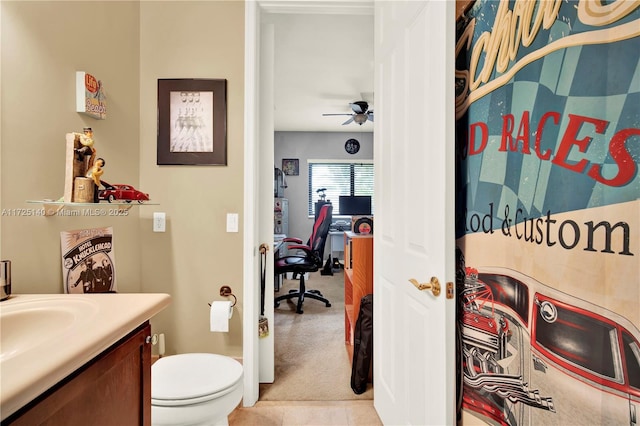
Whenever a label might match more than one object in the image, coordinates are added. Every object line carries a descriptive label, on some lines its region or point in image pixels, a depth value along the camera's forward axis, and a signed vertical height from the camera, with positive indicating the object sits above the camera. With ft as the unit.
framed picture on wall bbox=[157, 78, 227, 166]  6.22 +1.81
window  20.83 +2.23
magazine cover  4.51 -0.79
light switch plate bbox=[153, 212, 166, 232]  6.25 -0.20
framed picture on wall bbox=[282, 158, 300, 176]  20.44 +3.01
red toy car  4.45 +0.26
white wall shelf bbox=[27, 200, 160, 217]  4.05 +0.03
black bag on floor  6.64 -2.96
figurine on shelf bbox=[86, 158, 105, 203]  4.26 +0.51
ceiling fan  13.47 +4.49
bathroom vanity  1.89 -1.10
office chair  11.75 -1.92
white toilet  3.92 -2.37
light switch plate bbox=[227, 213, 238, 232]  6.30 -0.22
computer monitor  20.10 +0.44
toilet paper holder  6.30 -1.64
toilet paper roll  5.87 -2.02
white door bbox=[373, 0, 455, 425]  3.39 +0.01
